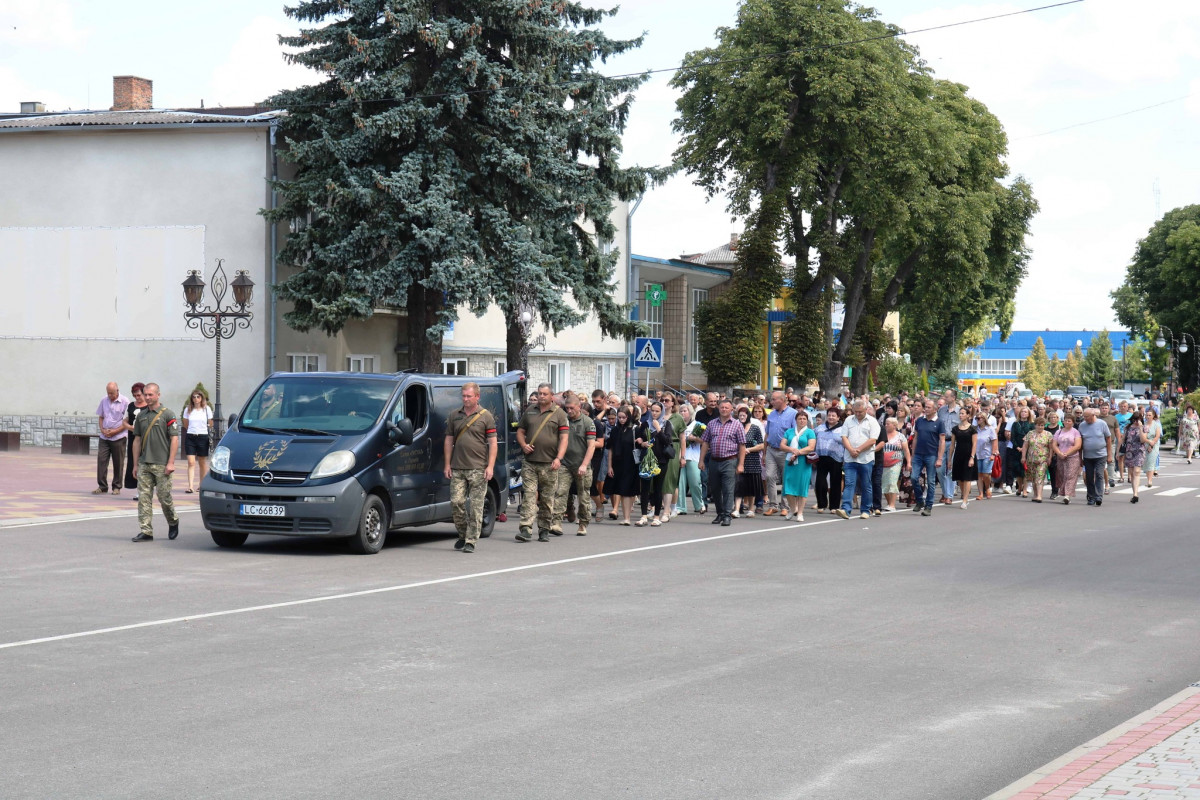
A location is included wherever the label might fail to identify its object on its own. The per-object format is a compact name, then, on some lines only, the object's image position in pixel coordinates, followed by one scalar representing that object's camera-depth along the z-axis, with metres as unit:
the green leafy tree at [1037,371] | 157.38
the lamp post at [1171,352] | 77.01
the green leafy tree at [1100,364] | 139.18
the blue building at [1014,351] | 190.75
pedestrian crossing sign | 27.73
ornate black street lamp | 26.30
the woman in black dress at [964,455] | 22.41
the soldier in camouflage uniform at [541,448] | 15.99
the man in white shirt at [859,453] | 20.00
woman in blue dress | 20.02
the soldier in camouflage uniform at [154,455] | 14.91
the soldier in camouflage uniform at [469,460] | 14.74
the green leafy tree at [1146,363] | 99.81
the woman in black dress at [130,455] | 21.28
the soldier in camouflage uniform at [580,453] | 17.27
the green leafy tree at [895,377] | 60.56
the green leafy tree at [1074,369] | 156.00
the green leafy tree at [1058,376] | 160.12
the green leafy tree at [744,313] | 44.84
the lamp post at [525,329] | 30.28
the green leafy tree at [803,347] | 46.12
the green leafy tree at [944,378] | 77.82
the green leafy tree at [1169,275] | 81.88
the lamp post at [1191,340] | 85.44
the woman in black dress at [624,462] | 18.95
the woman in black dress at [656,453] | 18.89
